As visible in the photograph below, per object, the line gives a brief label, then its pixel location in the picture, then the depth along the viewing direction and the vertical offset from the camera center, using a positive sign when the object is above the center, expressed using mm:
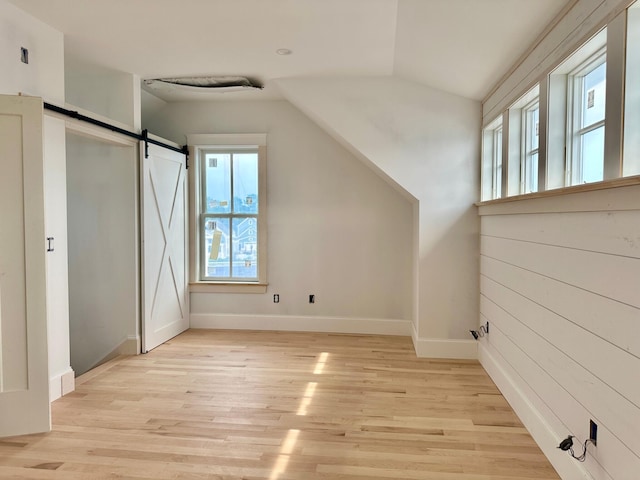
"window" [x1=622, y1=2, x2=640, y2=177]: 1617 +535
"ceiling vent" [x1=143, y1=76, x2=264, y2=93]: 4289 +1545
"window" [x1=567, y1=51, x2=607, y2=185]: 2012 +568
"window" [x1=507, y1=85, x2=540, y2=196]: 2961 +637
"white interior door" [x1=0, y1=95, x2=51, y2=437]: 2498 -268
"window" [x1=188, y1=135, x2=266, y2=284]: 5215 +162
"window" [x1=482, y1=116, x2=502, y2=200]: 3826 +641
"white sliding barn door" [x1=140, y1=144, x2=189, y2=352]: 4184 -210
